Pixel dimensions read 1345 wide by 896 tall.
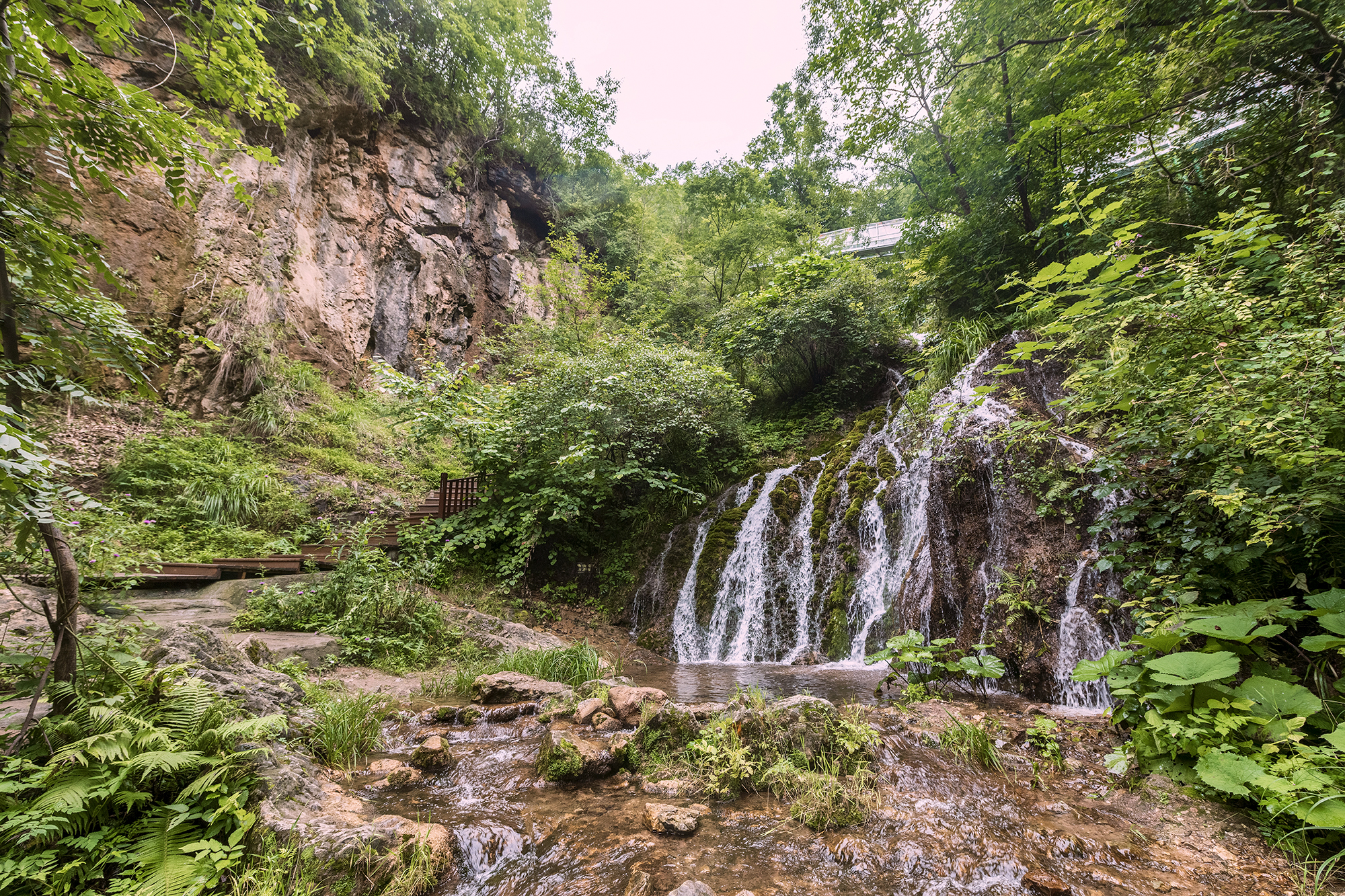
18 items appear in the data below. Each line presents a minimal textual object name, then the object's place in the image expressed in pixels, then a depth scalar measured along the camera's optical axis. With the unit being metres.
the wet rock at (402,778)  3.10
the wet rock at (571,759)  3.20
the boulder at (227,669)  2.90
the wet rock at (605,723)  3.98
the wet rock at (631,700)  4.14
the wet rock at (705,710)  3.87
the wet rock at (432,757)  3.34
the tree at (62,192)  2.11
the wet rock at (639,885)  2.27
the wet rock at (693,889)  2.13
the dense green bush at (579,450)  8.36
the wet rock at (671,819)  2.69
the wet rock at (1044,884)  2.21
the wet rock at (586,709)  4.11
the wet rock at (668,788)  3.12
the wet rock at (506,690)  4.60
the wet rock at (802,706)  3.44
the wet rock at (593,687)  4.64
